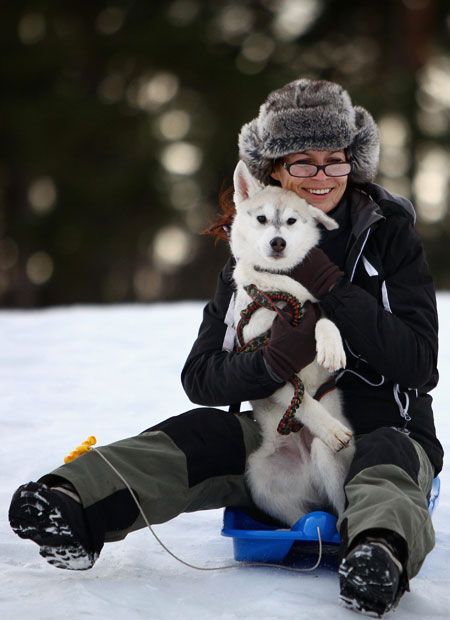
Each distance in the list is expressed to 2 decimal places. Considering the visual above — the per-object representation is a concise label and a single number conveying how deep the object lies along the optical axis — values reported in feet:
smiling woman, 15.74
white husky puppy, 18.16
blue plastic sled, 17.28
